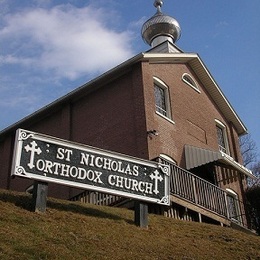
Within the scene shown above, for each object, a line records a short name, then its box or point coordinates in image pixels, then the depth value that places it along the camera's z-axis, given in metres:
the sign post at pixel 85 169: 11.55
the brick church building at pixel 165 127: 18.95
